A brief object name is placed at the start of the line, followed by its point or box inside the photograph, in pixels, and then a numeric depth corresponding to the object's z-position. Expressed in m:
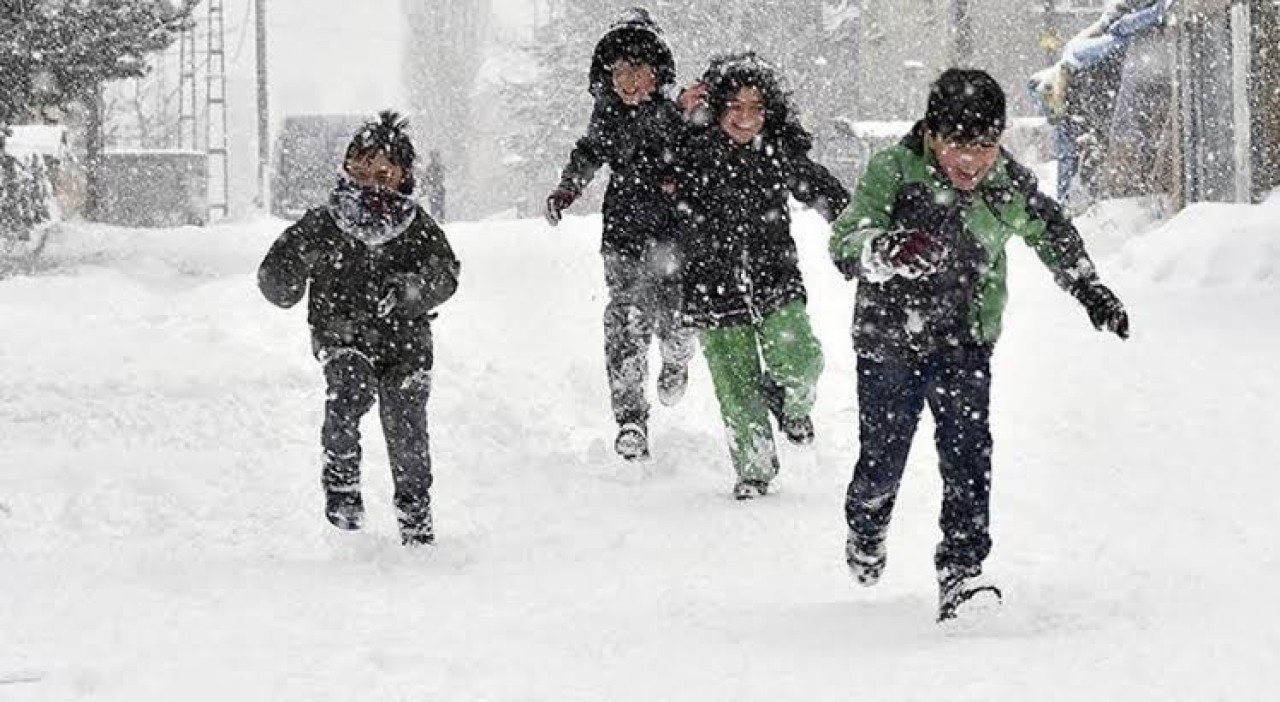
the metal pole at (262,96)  38.03
